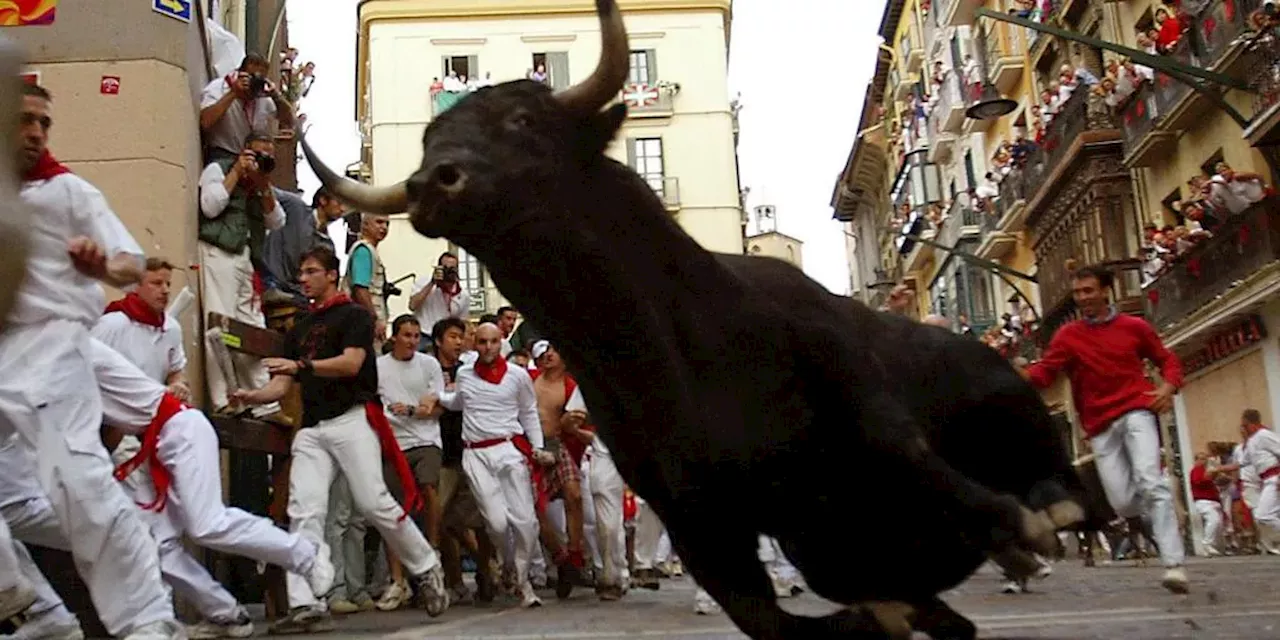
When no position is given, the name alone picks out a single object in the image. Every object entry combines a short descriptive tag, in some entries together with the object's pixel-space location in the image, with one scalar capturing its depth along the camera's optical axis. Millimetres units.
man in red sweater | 9805
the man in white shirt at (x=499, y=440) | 11008
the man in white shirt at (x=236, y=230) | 10914
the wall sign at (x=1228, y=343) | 27000
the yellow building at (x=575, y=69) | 50500
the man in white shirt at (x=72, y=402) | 6445
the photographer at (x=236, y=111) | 11281
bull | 4160
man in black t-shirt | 9320
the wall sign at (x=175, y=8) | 10867
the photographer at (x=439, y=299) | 13203
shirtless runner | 12227
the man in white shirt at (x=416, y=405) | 10969
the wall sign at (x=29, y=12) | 10602
